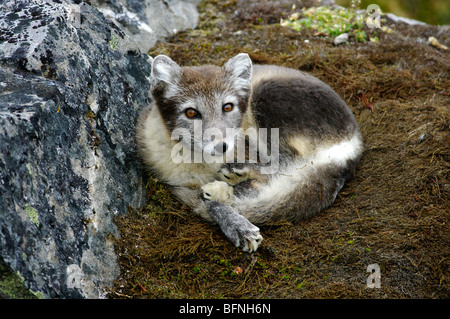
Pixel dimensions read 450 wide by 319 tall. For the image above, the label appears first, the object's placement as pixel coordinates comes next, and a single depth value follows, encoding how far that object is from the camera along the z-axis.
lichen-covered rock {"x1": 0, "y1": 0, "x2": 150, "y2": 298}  2.42
